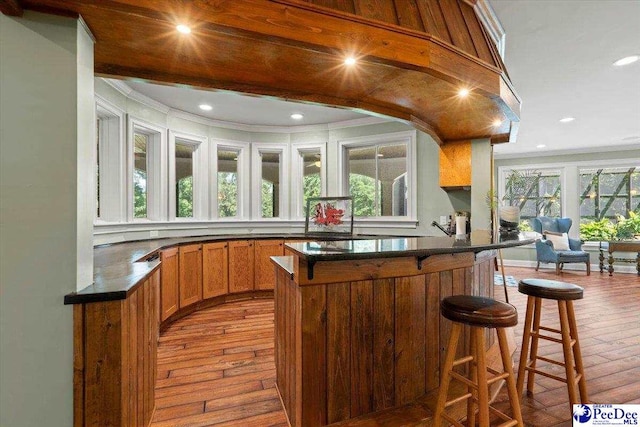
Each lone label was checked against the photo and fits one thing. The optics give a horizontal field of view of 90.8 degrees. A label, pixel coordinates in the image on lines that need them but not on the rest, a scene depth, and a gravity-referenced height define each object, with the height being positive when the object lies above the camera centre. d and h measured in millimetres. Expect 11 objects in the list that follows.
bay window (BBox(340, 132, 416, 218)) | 4523 +626
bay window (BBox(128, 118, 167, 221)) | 4145 +553
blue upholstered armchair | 6336 -714
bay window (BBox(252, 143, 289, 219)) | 5199 +583
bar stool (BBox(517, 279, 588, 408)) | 1890 -746
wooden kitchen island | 1719 -656
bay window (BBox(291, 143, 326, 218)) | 5238 +623
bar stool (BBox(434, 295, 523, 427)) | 1468 -657
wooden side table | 6037 -666
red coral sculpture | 3200 -32
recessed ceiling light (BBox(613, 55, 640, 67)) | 2889 +1441
